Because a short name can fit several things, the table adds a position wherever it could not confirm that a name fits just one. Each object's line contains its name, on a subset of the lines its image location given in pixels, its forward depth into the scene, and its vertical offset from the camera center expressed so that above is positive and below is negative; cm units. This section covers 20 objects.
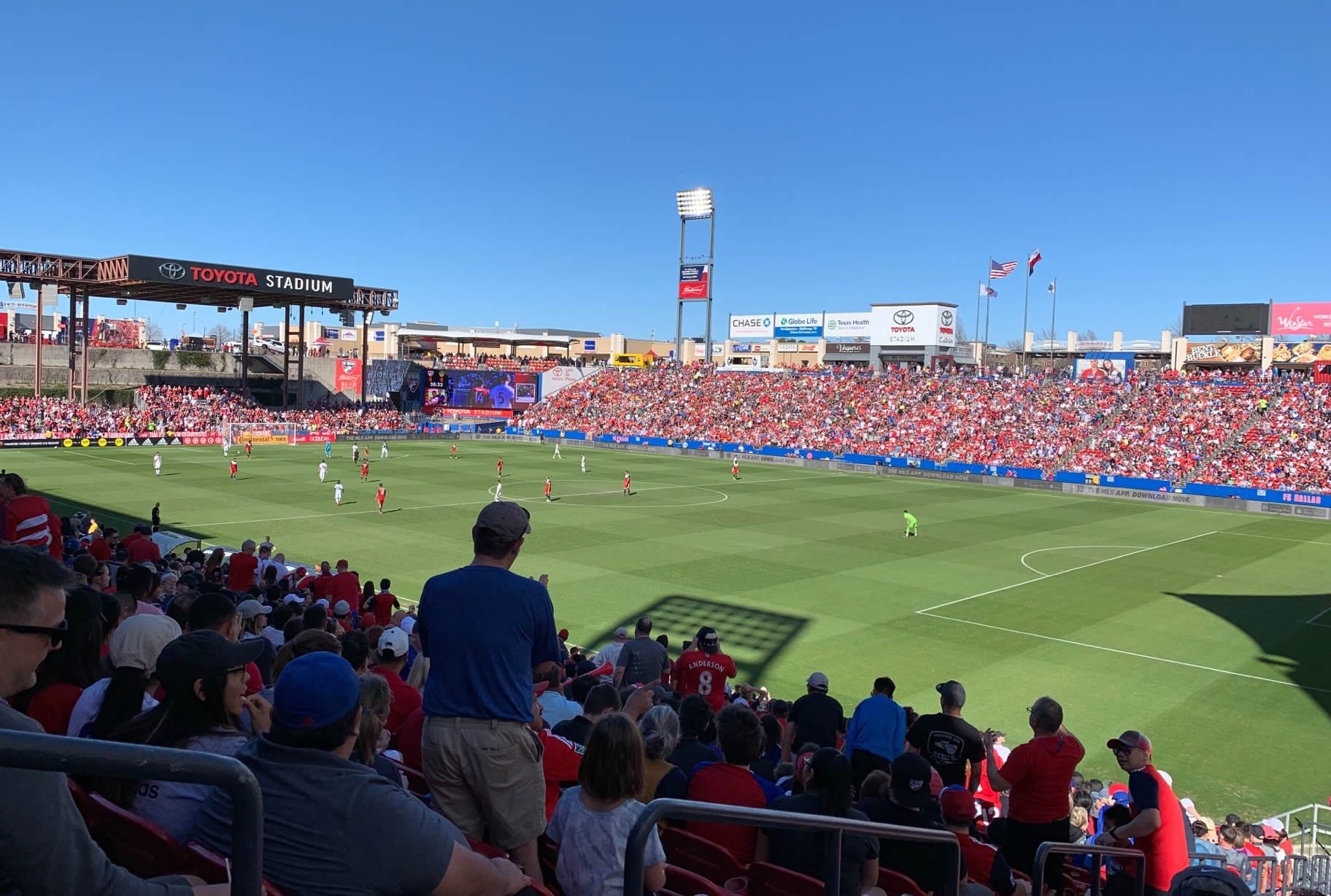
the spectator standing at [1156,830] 693 -301
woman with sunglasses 371 -124
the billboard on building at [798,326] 10312 +1012
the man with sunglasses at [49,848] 211 -107
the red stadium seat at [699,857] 476 -232
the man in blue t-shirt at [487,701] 431 -141
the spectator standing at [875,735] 798 -276
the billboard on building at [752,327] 10850 +1032
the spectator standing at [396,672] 689 -213
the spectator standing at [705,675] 1127 -321
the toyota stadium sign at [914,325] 9150 +963
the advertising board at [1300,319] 7781 +1006
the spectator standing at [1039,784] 730 -285
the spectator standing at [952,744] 820 -286
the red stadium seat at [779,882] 435 -225
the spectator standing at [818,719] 914 -300
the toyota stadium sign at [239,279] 5919 +786
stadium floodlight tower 8575 +1333
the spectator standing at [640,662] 1169 -319
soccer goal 6588 -295
